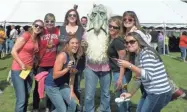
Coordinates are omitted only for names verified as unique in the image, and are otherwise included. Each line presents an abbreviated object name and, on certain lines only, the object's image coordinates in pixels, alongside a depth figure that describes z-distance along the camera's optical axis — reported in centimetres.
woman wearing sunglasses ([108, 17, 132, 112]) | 554
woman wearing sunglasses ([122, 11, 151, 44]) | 541
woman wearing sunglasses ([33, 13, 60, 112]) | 617
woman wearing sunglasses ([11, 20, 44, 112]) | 559
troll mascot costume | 572
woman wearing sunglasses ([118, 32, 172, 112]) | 416
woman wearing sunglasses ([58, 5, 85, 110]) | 602
